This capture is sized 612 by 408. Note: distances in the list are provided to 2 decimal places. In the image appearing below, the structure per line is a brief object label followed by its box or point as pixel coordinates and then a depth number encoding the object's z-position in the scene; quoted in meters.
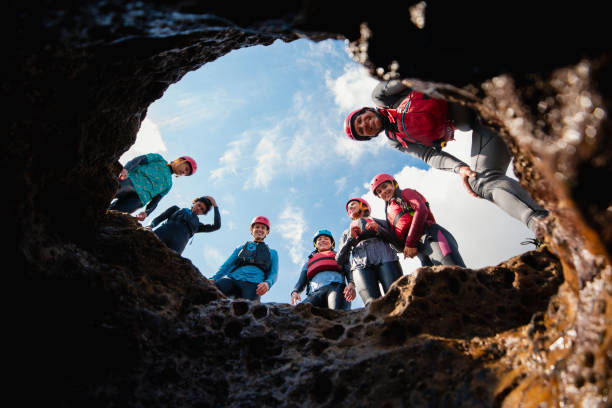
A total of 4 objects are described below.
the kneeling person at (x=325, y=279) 4.82
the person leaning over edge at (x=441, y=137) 2.99
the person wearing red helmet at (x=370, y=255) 4.16
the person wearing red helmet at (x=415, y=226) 3.64
